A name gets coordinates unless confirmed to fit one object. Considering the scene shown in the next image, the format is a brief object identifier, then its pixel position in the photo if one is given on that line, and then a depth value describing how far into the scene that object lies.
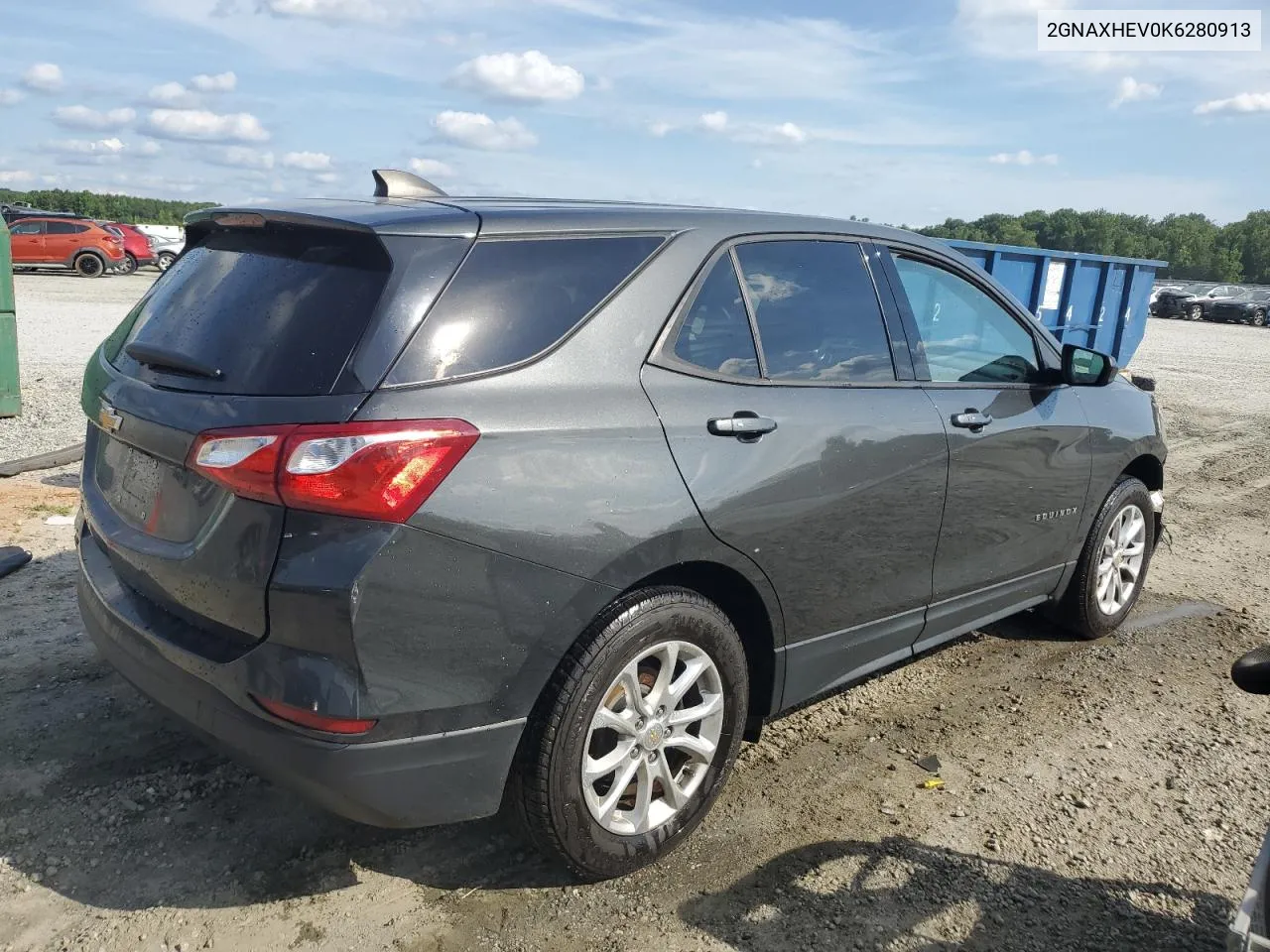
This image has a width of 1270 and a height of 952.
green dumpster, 8.08
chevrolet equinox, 2.31
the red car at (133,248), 30.95
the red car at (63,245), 28.77
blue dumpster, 11.58
